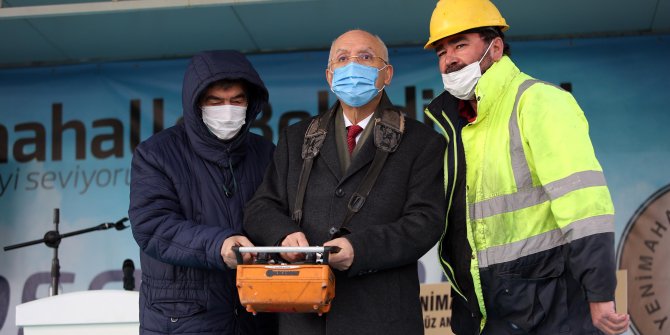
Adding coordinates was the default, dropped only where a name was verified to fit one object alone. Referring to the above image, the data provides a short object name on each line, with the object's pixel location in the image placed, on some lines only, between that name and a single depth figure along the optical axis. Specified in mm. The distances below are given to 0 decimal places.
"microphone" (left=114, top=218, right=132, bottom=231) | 5293
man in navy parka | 3072
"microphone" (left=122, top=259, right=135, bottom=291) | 5262
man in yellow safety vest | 2656
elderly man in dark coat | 2828
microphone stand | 5291
